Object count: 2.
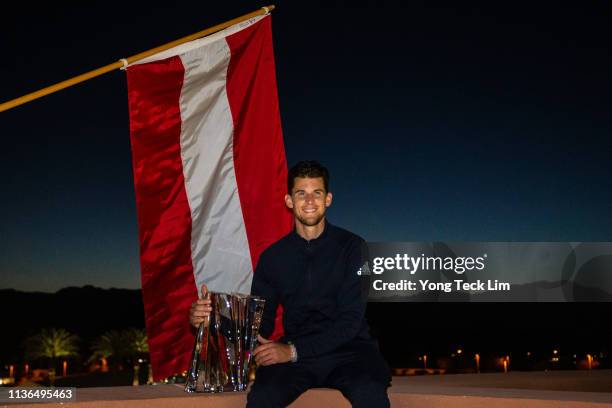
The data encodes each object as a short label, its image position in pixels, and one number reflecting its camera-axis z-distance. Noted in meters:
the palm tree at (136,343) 55.06
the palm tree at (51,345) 57.62
